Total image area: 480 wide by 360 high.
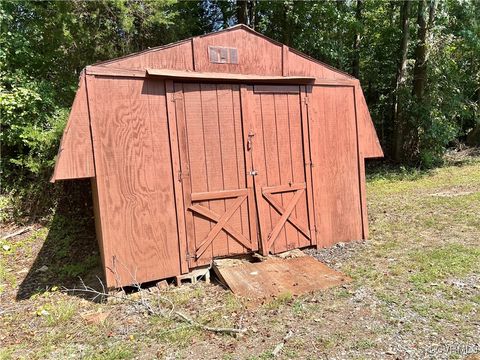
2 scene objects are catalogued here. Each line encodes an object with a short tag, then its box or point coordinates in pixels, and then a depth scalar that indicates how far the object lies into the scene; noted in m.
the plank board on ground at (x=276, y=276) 4.27
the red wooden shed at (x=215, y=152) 4.22
